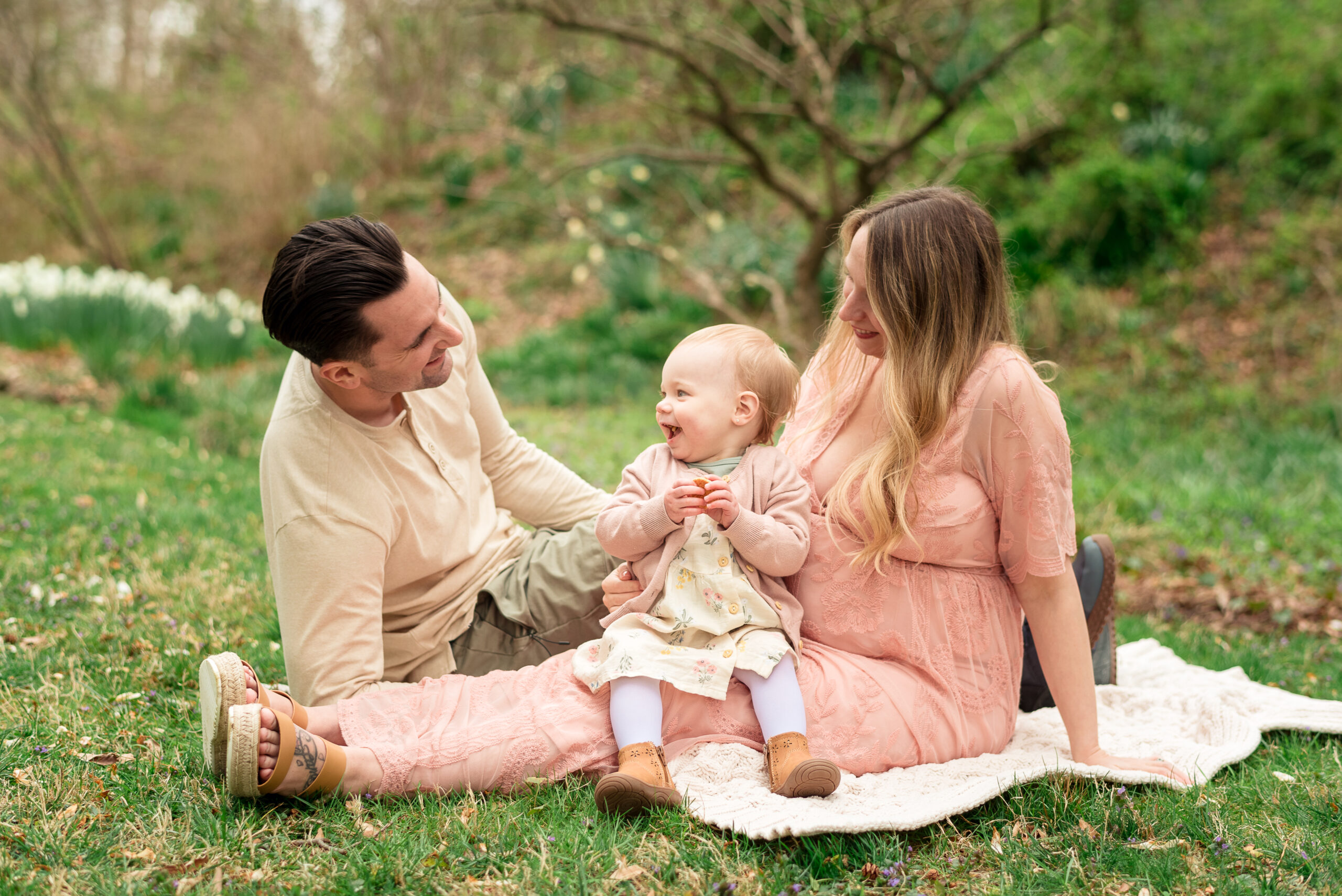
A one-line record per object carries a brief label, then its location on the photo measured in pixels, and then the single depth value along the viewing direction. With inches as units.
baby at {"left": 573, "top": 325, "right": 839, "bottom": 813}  90.5
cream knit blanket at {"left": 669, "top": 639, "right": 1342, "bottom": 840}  86.5
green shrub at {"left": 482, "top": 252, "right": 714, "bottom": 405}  333.1
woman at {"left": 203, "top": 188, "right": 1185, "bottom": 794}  94.0
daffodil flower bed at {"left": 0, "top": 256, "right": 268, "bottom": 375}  293.1
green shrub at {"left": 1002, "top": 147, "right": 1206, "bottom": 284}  343.6
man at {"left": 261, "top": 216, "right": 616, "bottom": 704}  93.8
